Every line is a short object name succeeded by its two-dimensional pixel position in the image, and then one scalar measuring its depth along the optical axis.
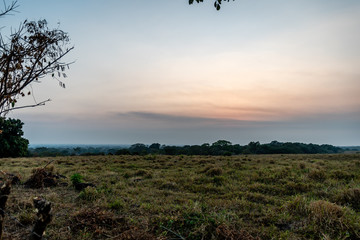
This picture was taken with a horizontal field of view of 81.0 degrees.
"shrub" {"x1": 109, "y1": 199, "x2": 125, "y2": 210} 5.61
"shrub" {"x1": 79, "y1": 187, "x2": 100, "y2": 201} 6.42
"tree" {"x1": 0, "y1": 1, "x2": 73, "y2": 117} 3.00
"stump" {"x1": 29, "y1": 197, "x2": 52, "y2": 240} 2.69
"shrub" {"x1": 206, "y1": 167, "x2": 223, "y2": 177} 11.00
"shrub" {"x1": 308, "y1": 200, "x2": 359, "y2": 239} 4.34
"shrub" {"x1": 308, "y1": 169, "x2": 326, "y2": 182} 9.66
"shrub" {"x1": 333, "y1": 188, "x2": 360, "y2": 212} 6.28
